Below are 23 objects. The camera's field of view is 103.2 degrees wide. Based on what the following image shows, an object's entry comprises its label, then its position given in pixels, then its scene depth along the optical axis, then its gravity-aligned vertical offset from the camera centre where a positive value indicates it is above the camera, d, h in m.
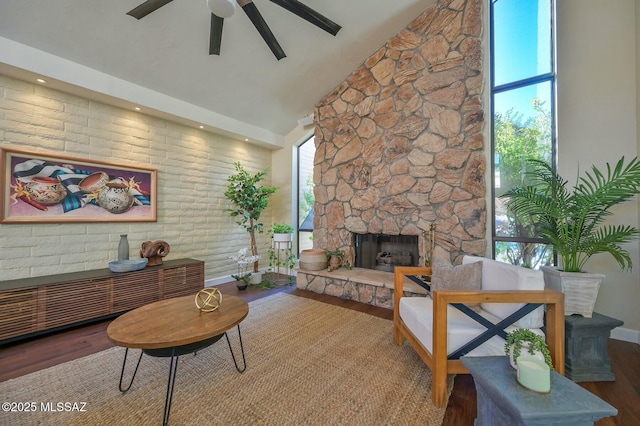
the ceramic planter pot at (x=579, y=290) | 1.88 -0.53
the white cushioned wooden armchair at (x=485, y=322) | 1.50 -0.68
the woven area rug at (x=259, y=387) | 1.46 -1.15
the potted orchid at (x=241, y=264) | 4.04 -0.84
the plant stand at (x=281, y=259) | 4.86 -0.81
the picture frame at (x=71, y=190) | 2.60 +0.31
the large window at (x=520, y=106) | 2.90 +1.36
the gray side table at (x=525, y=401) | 0.93 -0.71
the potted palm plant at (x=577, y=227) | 1.88 -0.06
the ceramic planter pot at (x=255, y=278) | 4.30 -1.04
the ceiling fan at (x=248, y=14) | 1.84 +1.63
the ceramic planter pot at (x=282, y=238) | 4.35 -0.35
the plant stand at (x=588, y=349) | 1.80 -0.94
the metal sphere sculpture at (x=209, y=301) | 1.84 -0.63
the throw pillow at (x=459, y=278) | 2.00 -0.48
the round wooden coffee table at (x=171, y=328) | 1.40 -0.68
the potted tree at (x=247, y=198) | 4.29 +0.34
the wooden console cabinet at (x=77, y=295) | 2.27 -0.84
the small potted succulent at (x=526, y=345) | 1.17 -0.60
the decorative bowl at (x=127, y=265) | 2.92 -0.57
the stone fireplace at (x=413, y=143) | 3.12 +1.08
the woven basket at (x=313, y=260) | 3.93 -0.66
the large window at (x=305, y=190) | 5.10 +0.56
